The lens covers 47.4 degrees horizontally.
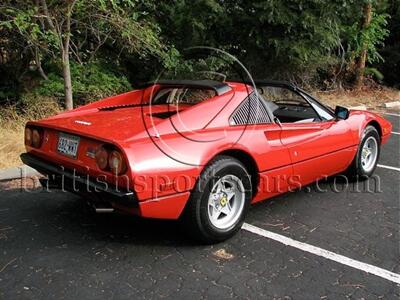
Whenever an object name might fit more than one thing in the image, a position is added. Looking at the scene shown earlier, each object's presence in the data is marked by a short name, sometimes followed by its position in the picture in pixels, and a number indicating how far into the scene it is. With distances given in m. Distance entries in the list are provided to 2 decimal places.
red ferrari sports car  3.18
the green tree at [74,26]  6.57
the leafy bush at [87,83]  8.02
